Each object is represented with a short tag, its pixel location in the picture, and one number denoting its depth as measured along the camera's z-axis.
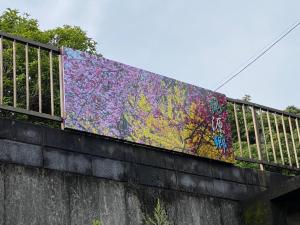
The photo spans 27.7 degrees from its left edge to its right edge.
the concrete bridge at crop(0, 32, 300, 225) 5.88
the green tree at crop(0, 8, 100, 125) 18.55
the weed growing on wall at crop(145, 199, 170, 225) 6.58
